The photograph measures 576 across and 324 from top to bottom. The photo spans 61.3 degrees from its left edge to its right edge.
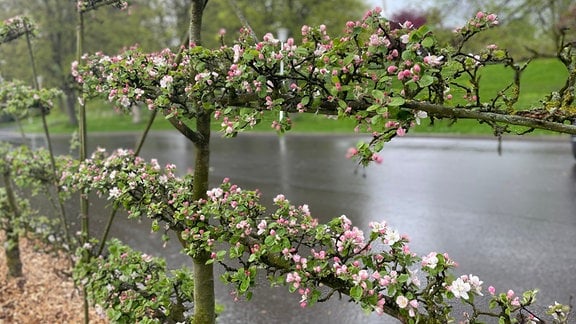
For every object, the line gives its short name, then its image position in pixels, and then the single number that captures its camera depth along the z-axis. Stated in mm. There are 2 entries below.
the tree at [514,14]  10711
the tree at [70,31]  22750
